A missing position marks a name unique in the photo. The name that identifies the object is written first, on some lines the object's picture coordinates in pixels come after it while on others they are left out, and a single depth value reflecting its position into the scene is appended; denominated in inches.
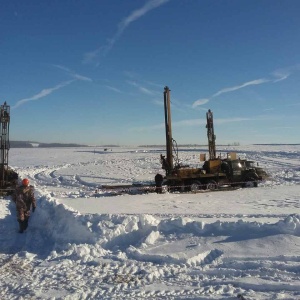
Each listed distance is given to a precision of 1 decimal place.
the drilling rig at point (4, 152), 698.2
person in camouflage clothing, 343.3
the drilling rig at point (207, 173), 742.5
